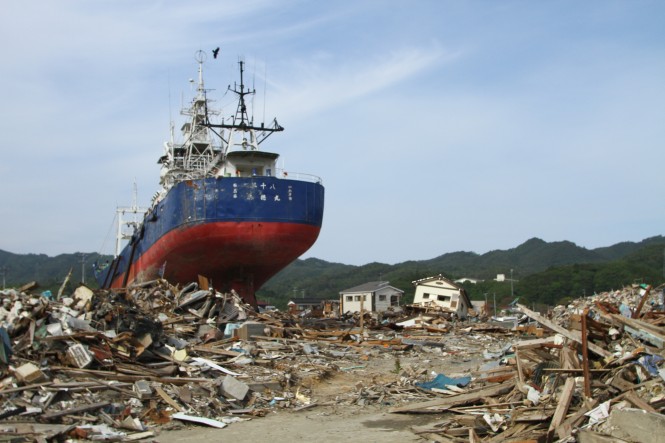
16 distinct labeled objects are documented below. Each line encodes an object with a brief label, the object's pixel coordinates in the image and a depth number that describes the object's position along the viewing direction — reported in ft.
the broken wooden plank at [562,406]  23.70
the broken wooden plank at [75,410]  28.55
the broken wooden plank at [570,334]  30.07
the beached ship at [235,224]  85.56
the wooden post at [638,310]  36.56
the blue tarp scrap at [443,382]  37.78
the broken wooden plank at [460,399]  31.83
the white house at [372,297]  169.37
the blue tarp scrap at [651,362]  26.37
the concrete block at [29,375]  31.60
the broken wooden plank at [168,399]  32.17
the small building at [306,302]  255.54
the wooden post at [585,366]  25.93
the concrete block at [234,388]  34.94
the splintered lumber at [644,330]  28.84
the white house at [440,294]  123.44
